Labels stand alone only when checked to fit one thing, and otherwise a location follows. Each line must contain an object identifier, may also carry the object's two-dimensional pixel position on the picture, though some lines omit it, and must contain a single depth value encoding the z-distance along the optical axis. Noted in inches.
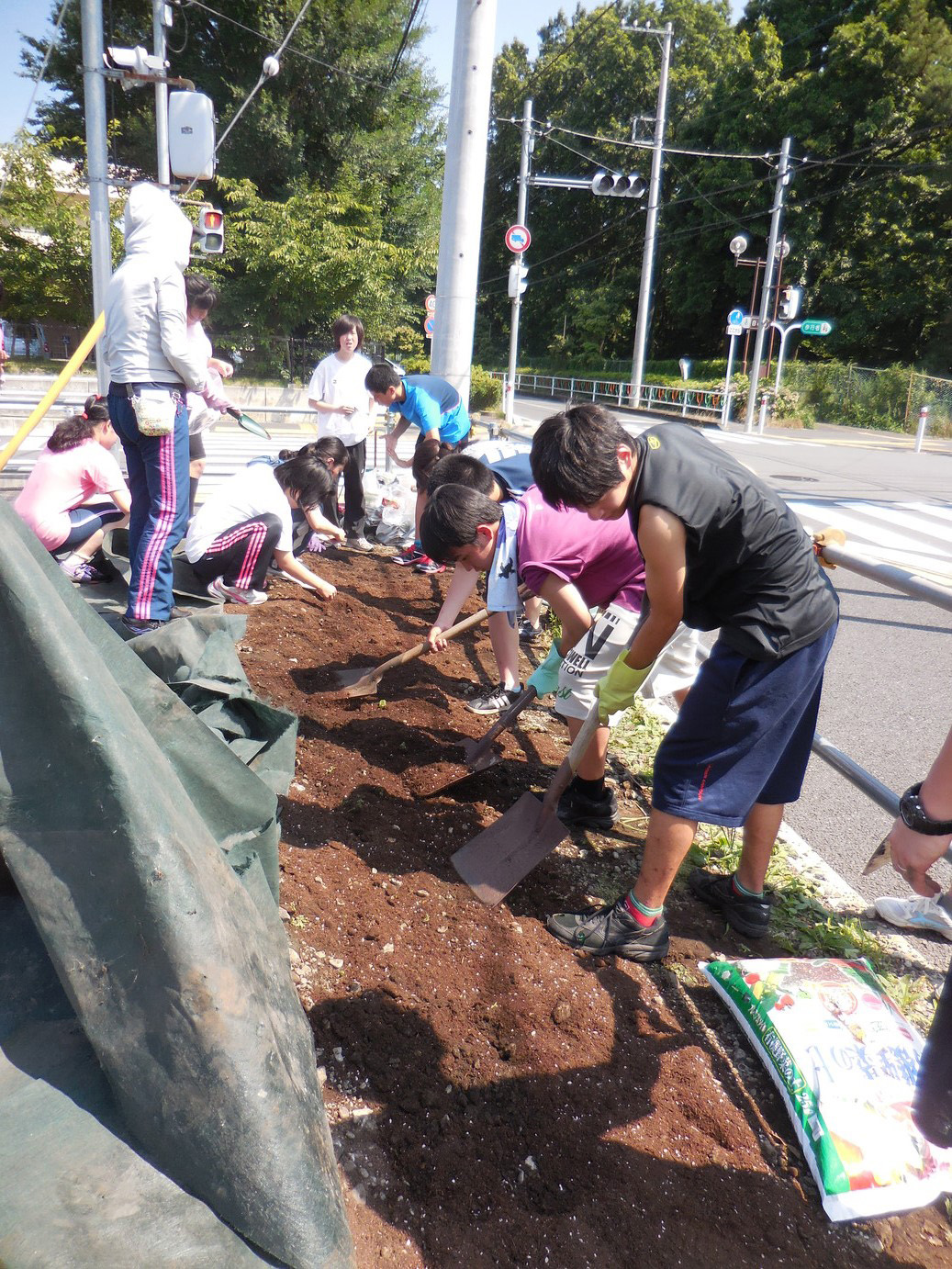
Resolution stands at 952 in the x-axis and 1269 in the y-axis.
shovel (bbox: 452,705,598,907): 101.0
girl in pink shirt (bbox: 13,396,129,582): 179.0
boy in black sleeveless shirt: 77.0
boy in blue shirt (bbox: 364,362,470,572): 226.2
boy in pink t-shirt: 114.8
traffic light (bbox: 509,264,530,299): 678.5
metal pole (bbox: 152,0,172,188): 400.8
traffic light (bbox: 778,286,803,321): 836.6
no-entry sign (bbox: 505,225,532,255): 514.6
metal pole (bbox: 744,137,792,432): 839.1
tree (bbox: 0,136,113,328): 733.9
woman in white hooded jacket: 144.1
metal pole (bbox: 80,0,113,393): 334.6
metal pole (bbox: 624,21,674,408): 1048.2
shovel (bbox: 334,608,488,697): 150.2
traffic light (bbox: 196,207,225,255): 384.8
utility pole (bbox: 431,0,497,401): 231.9
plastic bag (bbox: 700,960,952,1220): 67.2
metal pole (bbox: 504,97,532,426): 859.6
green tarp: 46.3
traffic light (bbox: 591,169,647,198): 671.1
